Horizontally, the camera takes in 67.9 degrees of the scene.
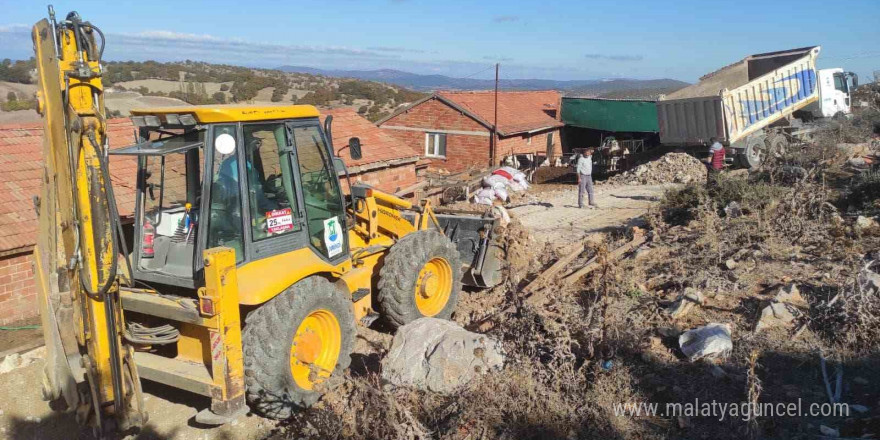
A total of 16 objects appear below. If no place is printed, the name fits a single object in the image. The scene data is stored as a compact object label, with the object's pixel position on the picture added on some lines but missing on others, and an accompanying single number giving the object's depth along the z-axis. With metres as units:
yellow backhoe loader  4.12
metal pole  23.08
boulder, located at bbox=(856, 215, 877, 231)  8.60
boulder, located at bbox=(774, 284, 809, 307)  6.42
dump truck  17.22
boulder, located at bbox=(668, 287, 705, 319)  6.61
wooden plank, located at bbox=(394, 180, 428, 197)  15.06
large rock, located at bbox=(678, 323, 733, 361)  5.54
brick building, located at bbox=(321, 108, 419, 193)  14.26
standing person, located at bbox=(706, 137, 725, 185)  14.05
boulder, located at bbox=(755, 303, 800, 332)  6.05
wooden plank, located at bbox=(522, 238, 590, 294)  8.50
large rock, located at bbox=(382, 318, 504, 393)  5.18
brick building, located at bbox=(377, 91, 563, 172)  23.56
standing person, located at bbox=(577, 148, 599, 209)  14.95
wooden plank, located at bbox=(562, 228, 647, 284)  8.41
